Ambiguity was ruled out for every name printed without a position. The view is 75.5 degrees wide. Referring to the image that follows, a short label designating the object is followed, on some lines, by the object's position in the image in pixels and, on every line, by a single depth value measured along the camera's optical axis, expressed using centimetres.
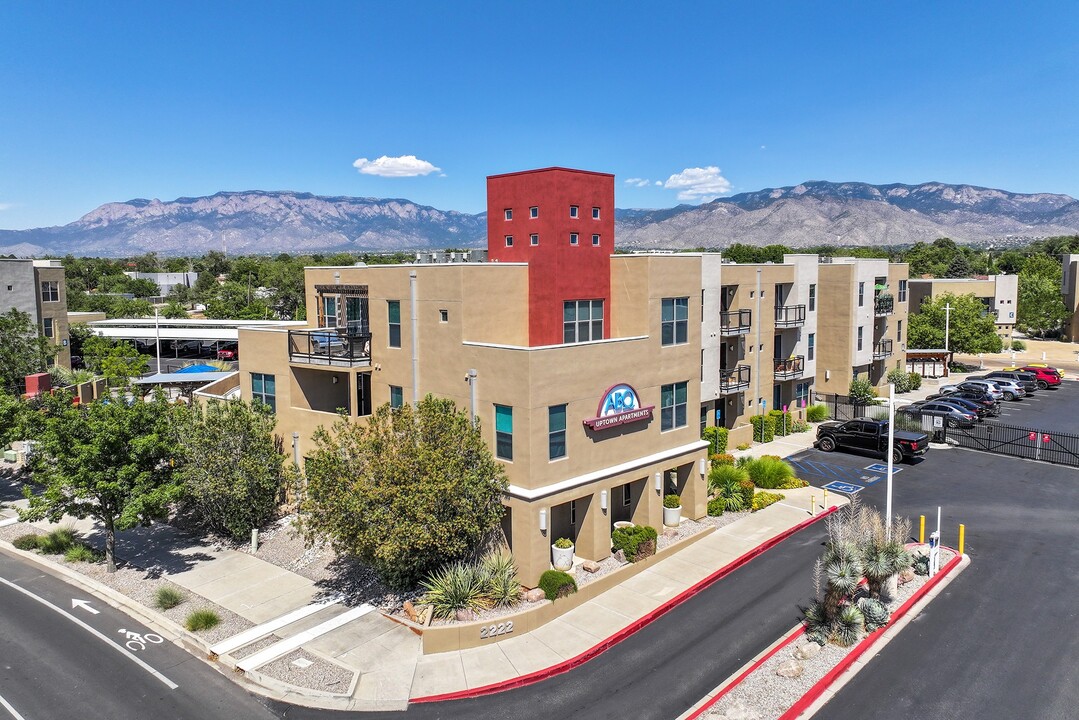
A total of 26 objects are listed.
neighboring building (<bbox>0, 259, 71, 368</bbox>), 4506
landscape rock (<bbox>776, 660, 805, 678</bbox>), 1602
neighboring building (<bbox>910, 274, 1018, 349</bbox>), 7456
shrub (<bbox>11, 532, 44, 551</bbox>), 2598
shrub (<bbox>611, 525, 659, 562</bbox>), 2277
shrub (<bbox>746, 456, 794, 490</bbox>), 3061
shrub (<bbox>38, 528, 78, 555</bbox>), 2561
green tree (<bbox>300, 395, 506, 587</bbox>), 1903
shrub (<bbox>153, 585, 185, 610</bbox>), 2093
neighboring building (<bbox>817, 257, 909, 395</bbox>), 4584
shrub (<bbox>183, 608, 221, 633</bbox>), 1936
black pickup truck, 3369
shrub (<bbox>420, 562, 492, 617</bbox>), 1964
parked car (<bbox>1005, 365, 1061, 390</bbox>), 5478
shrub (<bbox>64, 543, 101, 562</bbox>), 2475
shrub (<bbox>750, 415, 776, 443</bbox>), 3881
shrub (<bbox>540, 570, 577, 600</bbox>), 2011
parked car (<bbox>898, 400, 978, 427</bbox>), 4000
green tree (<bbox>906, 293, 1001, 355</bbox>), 6206
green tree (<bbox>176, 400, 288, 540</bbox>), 2495
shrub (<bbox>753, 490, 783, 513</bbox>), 2817
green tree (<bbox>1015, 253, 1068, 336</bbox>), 7912
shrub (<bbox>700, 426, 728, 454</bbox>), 3453
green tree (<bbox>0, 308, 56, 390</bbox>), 3772
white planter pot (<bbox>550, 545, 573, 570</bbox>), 2216
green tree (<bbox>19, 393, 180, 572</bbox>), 2233
